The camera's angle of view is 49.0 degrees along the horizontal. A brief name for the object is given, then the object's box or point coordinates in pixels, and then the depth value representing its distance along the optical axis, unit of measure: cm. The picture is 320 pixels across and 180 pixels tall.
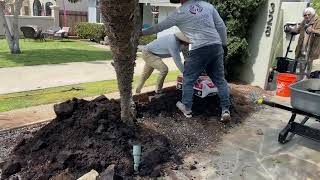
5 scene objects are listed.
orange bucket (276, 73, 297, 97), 775
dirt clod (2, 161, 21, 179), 367
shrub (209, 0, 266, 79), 812
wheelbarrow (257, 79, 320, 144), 460
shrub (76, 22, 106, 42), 2252
